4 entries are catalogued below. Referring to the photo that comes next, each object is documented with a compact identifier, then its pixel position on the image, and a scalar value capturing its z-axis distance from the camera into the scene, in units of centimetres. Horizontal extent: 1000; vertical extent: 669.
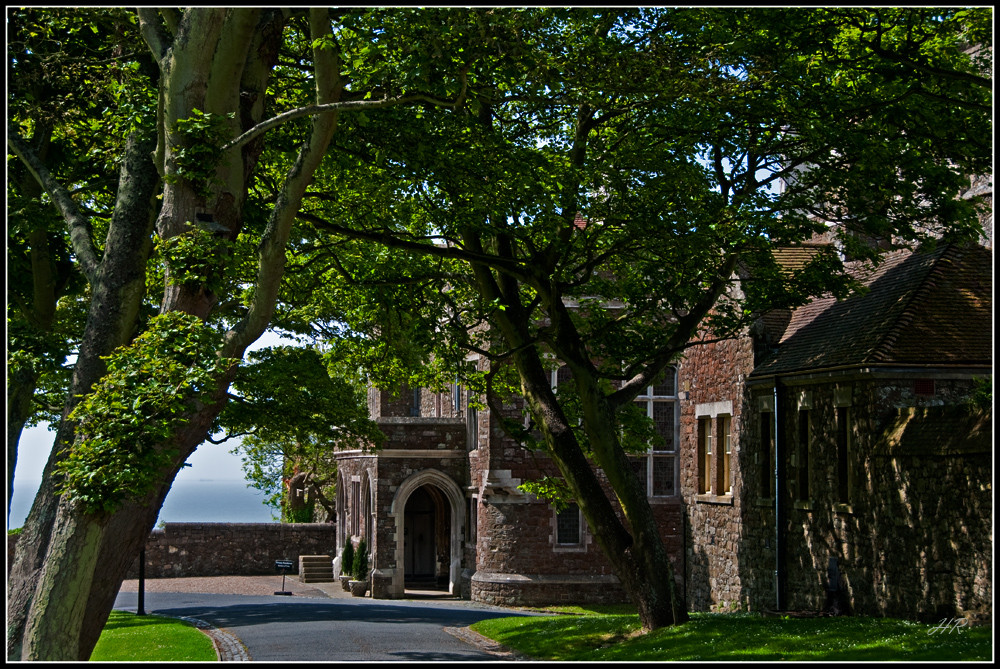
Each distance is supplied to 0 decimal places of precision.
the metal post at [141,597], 2527
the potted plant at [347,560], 3612
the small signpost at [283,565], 3192
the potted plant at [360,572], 3291
